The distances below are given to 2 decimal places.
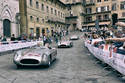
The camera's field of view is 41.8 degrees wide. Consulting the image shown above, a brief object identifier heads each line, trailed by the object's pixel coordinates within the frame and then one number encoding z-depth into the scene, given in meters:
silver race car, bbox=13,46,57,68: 7.97
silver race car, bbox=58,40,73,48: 21.59
